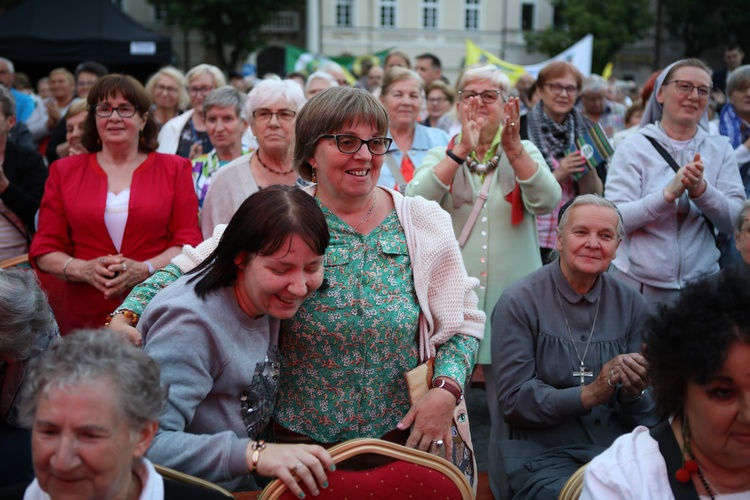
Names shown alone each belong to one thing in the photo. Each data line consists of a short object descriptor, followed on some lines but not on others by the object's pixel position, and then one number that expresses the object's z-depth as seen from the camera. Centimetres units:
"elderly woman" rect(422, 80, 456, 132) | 950
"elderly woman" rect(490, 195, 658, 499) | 323
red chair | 240
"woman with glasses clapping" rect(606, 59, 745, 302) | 468
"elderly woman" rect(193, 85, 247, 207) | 582
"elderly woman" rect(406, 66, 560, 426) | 435
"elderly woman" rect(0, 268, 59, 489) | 289
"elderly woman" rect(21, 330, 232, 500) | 197
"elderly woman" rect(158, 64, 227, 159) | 671
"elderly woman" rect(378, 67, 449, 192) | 581
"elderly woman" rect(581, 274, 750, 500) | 205
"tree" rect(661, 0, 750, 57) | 4505
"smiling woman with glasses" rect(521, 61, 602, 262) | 562
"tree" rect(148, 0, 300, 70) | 4197
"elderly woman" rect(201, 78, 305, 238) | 469
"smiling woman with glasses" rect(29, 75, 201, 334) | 441
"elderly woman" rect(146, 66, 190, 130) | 801
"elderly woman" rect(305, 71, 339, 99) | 756
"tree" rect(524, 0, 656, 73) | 4391
